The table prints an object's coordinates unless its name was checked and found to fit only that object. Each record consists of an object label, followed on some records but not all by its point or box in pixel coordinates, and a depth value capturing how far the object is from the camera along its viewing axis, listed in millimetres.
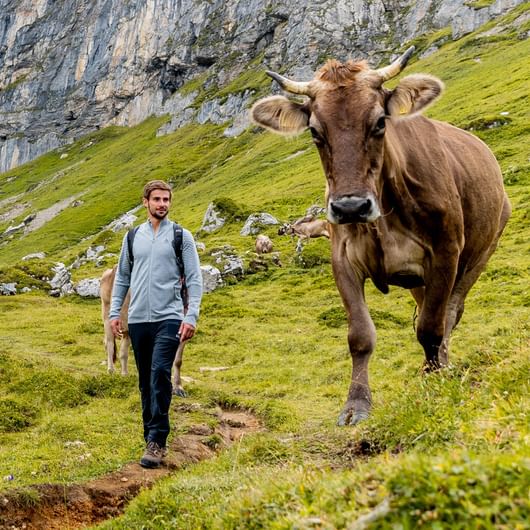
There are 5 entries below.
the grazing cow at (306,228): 35344
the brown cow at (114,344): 13023
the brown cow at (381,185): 7230
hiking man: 8391
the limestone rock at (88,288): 30888
